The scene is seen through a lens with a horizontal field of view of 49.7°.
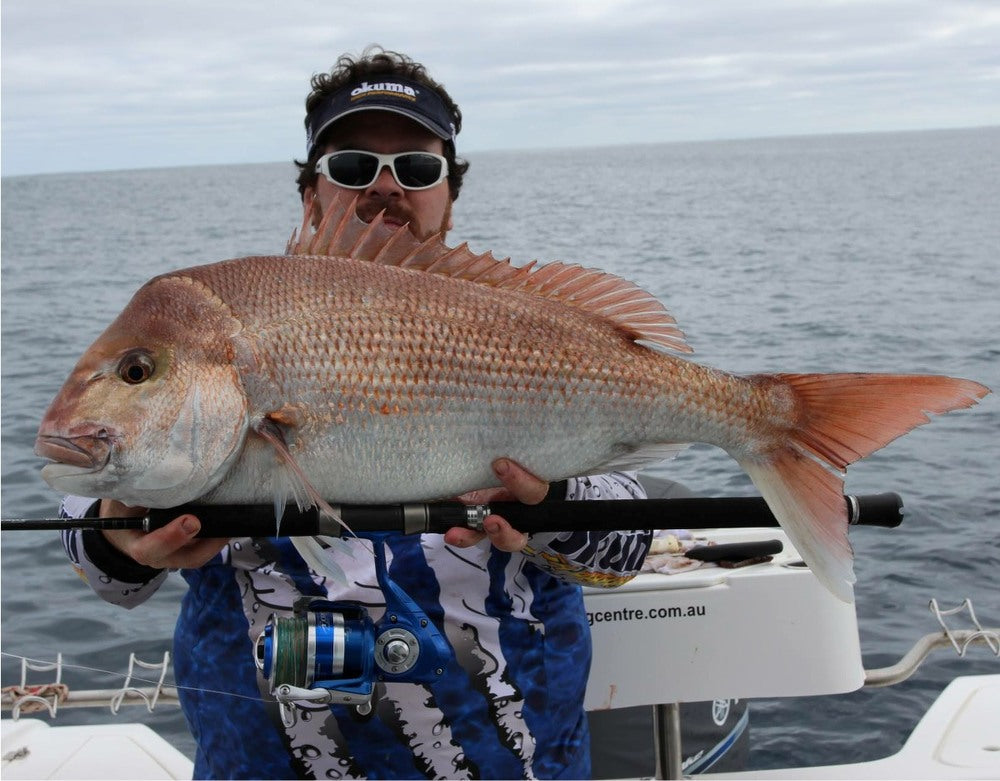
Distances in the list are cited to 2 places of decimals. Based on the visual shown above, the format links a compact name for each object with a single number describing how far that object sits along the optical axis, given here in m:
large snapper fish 1.83
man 2.37
